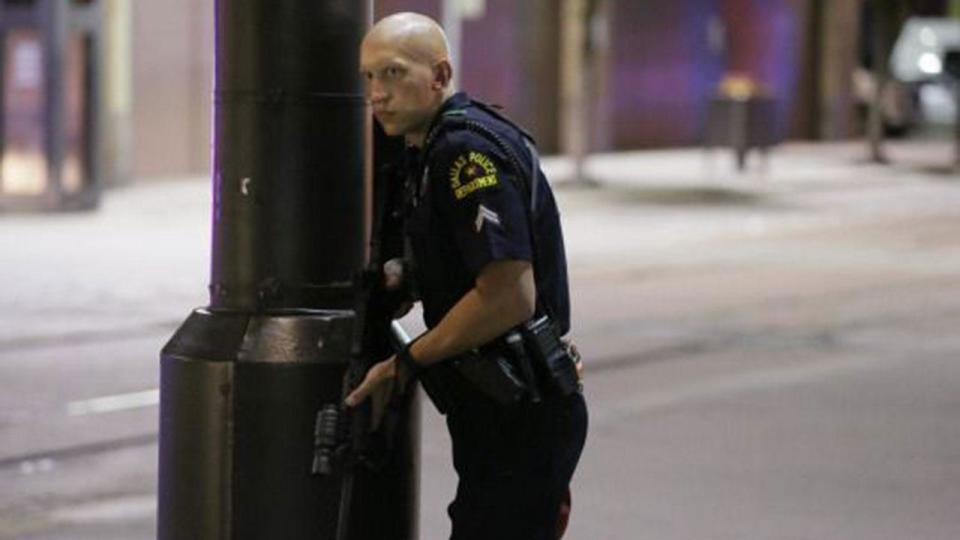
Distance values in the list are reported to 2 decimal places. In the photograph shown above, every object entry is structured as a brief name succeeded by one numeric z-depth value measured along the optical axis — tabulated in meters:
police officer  8.70
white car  75.44
